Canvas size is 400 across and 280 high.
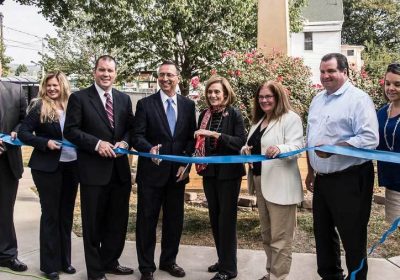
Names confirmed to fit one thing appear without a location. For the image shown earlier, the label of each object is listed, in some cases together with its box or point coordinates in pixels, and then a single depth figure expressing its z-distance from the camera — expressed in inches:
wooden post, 376.2
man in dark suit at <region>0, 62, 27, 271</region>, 177.0
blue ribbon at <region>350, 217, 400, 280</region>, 133.6
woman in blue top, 138.3
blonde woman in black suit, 167.5
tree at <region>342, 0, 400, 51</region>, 1803.6
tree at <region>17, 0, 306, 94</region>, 700.7
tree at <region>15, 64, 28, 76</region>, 2723.4
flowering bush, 265.9
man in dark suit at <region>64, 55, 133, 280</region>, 159.9
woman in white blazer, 148.0
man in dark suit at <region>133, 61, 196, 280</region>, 166.1
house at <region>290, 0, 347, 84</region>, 1335.1
